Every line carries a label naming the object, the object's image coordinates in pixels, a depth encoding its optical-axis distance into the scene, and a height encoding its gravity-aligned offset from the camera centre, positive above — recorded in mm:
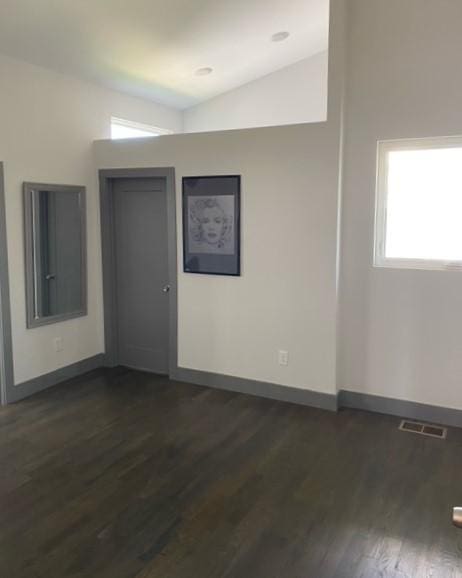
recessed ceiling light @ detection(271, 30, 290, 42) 4584 +1965
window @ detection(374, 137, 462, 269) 3605 +290
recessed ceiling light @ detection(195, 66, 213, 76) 5058 +1794
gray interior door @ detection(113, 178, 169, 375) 4719 -311
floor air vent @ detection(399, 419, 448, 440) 3564 -1400
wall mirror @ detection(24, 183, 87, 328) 4203 -108
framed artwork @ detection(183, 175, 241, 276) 4195 +150
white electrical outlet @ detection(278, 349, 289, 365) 4137 -984
